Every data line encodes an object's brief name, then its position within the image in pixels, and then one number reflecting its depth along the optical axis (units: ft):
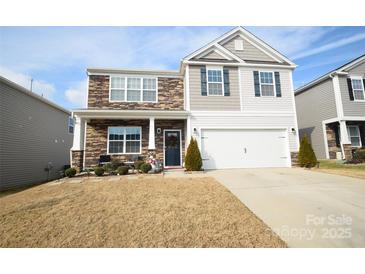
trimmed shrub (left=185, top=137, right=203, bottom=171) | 26.99
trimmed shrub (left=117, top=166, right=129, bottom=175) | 25.85
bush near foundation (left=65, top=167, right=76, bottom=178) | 25.33
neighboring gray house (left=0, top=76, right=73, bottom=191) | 28.58
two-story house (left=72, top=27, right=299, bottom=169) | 31.09
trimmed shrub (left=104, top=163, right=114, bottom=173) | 27.17
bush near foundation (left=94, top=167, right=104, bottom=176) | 25.54
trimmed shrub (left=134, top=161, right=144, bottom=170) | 28.27
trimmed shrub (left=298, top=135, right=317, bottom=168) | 29.27
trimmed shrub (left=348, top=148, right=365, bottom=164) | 32.32
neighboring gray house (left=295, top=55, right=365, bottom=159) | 37.17
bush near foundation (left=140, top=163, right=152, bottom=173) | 26.40
